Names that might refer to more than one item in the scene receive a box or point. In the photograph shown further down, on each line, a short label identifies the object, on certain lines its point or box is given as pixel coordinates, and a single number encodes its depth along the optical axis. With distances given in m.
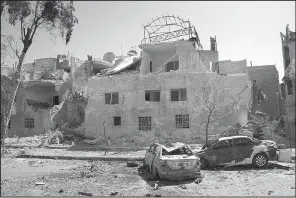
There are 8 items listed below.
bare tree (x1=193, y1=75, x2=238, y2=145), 23.47
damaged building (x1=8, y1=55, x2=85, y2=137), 30.86
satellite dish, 41.88
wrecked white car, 10.82
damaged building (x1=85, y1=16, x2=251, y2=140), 23.75
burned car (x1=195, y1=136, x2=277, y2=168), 13.18
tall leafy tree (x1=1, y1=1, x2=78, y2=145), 12.74
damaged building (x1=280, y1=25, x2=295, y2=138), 25.37
